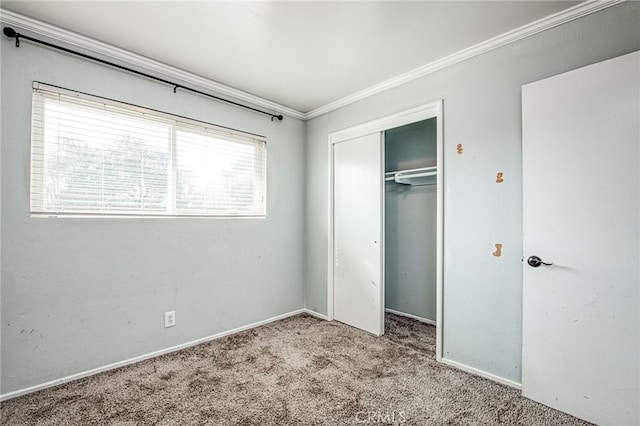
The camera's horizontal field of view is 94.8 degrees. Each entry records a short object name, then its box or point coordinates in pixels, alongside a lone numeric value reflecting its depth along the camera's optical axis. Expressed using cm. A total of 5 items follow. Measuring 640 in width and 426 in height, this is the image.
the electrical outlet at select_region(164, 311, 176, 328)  254
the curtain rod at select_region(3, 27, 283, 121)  187
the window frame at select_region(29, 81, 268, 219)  199
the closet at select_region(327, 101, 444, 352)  299
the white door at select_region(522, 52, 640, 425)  158
